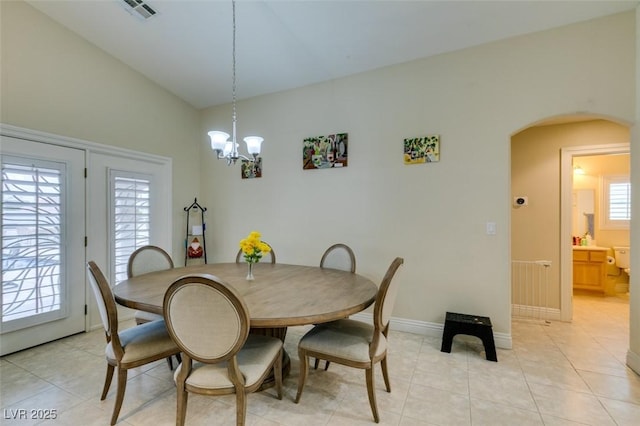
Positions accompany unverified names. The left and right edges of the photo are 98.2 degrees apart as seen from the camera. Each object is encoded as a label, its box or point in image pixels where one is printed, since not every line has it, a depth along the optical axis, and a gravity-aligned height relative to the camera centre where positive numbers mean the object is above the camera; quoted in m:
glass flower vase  2.26 -0.53
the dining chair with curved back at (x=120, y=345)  1.68 -0.86
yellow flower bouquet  2.21 -0.28
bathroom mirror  4.73 +0.05
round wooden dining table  1.53 -0.55
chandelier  2.22 +0.56
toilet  4.34 -0.69
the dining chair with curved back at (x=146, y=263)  2.40 -0.48
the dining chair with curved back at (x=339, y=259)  2.72 -0.46
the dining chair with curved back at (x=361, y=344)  1.71 -0.85
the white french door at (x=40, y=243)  2.51 -0.30
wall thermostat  3.61 +0.16
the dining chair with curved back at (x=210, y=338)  1.35 -0.64
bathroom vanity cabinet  4.29 -0.85
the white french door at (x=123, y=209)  3.14 +0.04
